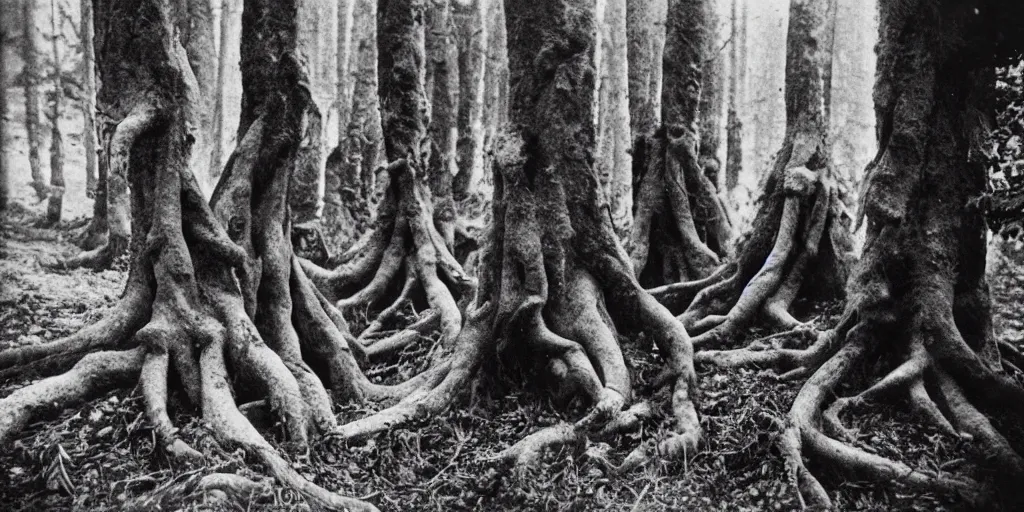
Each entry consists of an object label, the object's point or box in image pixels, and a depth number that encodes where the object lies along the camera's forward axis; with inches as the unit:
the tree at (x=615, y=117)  717.3
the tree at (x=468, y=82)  589.6
